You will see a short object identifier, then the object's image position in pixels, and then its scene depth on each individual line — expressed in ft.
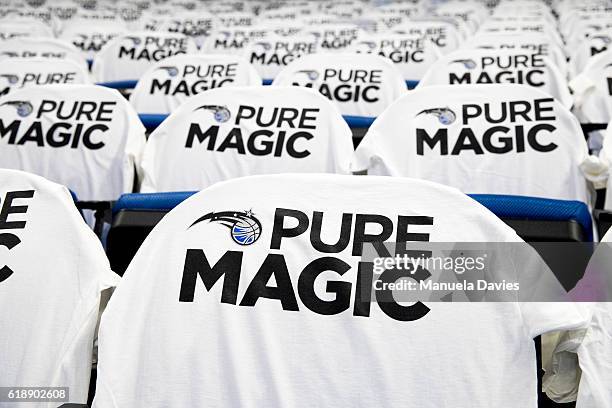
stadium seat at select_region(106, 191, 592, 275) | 4.74
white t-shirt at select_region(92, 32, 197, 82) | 14.21
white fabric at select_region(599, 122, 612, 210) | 6.37
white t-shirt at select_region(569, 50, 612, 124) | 9.05
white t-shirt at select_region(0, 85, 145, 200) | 7.60
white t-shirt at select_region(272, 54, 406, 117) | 9.86
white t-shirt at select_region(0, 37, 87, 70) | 13.76
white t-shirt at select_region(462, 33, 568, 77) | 11.30
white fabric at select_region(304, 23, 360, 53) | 15.20
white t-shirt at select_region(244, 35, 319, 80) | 13.48
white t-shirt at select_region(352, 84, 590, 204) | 6.66
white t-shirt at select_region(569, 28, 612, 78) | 12.45
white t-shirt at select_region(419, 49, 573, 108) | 9.25
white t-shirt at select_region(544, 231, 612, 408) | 3.80
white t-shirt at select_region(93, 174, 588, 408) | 3.92
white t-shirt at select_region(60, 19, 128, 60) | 17.25
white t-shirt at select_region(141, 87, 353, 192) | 7.11
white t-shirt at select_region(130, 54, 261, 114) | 10.21
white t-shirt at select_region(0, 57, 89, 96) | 10.59
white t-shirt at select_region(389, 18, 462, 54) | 14.98
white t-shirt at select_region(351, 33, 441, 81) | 12.53
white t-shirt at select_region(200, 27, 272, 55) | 15.56
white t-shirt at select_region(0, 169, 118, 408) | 4.23
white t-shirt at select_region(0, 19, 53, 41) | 17.70
